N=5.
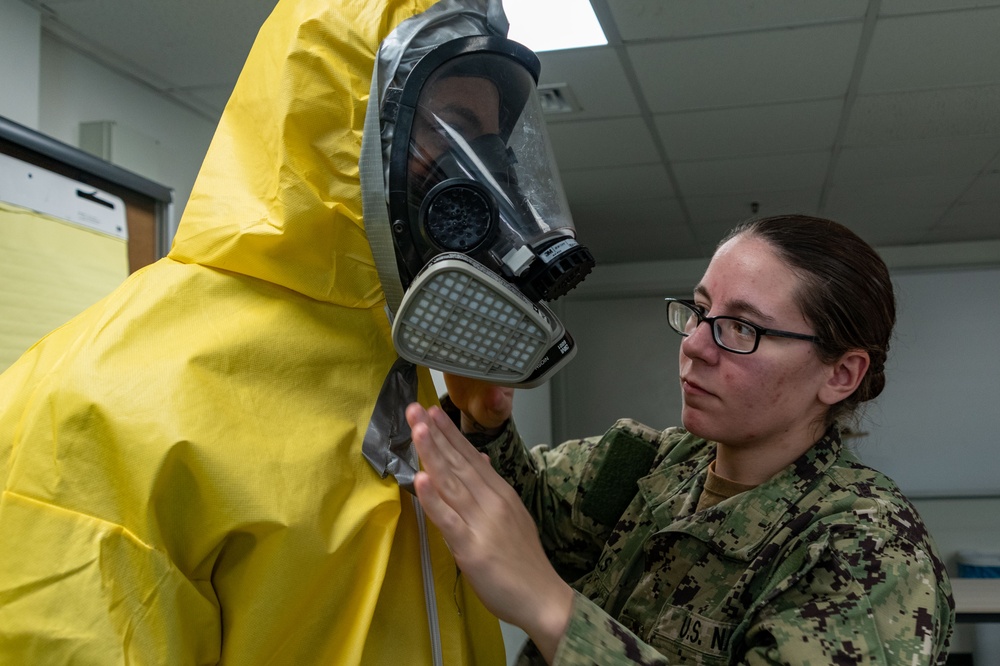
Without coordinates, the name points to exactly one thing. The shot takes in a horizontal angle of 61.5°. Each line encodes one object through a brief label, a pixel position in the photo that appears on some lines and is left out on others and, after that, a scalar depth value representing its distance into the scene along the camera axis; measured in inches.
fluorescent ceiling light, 94.2
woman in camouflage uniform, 33.7
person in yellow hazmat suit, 27.5
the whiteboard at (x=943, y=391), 218.7
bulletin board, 81.4
